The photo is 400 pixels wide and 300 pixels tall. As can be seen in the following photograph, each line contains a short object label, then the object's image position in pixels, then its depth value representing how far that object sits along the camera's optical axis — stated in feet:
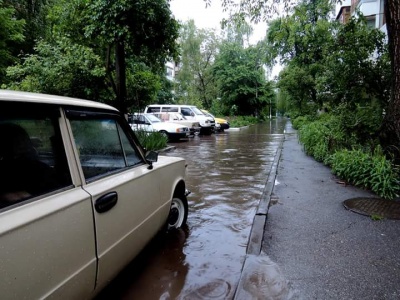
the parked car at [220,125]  85.97
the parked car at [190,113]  74.49
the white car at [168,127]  56.44
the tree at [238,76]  125.49
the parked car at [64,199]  5.67
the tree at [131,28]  28.68
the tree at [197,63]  136.67
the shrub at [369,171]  20.36
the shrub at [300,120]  76.18
